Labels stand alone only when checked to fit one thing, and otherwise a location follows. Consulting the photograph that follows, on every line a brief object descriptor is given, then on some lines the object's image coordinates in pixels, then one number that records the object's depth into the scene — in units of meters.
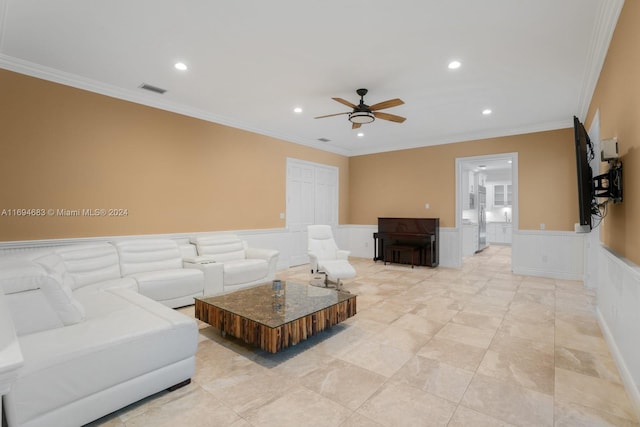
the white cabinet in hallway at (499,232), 11.09
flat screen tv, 2.83
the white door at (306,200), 6.82
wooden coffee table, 2.53
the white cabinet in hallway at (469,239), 8.89
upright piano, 6.64
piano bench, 6.68
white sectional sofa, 1.55
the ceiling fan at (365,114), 3.98
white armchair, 4.47
